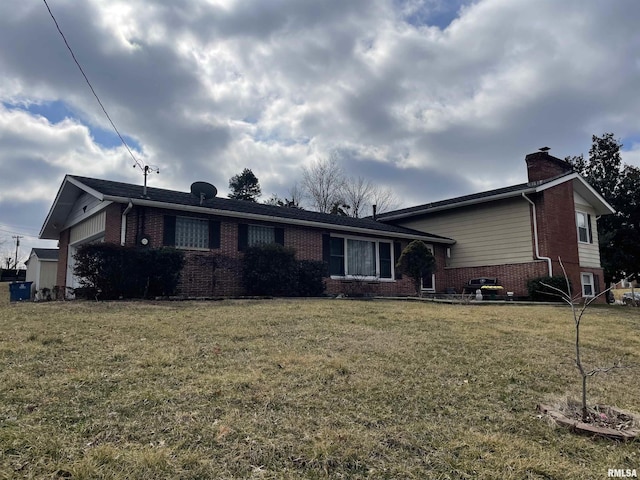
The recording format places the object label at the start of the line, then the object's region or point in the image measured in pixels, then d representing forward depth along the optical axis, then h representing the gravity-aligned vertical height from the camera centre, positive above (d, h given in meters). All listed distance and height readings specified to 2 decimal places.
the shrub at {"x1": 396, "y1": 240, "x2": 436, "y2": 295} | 13.57 +0.76
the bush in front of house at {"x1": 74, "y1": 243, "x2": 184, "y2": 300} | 9.59 +0.42
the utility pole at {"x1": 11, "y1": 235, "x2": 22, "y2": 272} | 57.62 +6.66
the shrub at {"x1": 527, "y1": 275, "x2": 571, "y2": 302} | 13.75 -0.12
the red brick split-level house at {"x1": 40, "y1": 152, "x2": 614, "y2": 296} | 11.92 +1.90
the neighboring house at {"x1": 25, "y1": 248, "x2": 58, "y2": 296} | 23.78 +1.32
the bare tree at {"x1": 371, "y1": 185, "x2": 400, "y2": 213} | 37.03 +7.61
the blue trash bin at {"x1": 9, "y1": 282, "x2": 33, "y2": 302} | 14.25 -0.05
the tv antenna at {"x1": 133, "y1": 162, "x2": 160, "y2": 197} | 12.76 +3.75
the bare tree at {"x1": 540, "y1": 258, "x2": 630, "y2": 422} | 3.43 -1.06
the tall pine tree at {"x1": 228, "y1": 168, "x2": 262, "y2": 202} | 37.41 +9.05
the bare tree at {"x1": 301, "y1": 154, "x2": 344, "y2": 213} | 36.75 +9.04
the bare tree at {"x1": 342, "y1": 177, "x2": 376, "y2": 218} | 36.78 +8.08
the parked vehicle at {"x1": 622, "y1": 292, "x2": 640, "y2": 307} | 15.54 -0.76
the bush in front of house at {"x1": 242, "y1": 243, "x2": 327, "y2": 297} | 12.41 +0.45
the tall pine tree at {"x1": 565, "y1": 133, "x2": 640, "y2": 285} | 22.17 +3.26
